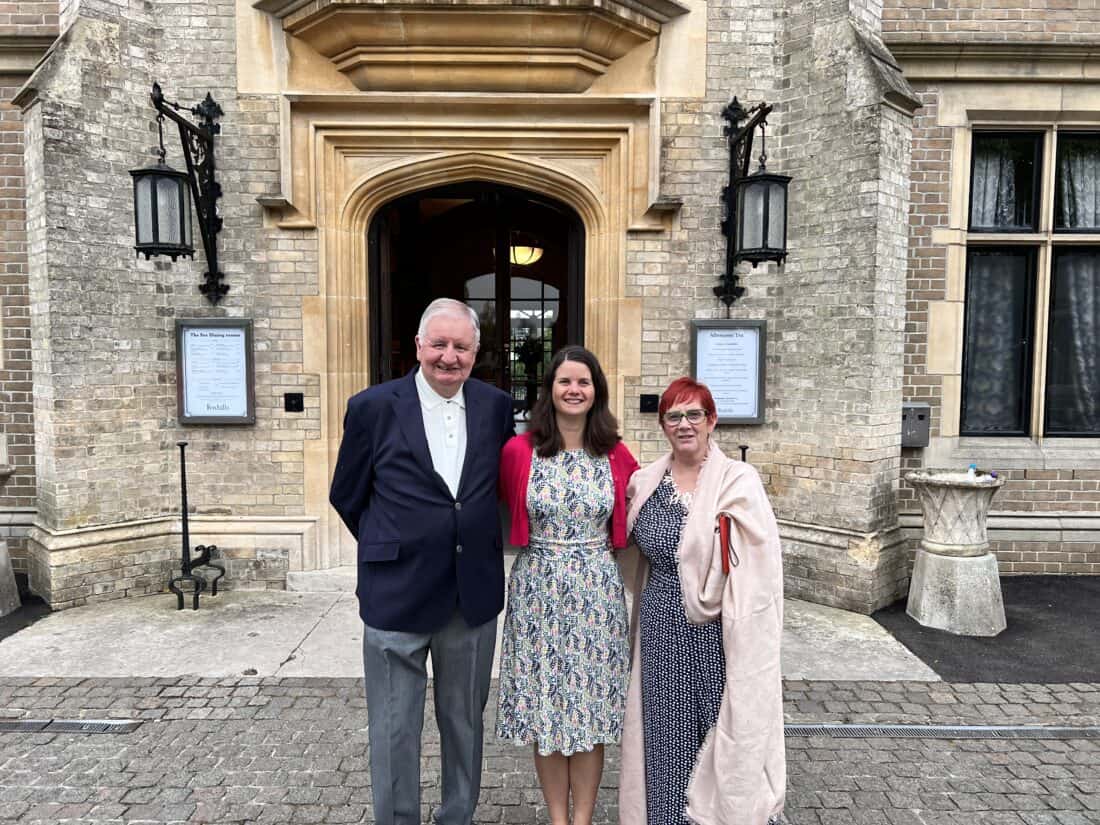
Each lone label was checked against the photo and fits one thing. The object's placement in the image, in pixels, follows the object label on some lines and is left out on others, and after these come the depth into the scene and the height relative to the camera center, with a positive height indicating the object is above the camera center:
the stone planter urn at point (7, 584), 4.86 -1.52
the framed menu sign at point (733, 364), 5.37 +0.03
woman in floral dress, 2.32 -0.70
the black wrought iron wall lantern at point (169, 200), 4.63 +1.11
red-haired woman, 2.05 -0.84
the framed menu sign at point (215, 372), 5.32 -0.04
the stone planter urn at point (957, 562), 4.61 -1.28
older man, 2.28 -0.60
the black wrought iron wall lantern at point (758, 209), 4.71 +1.08
